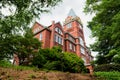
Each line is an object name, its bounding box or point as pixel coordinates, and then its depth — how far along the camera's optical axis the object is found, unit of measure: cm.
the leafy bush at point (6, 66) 535
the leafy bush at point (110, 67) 719
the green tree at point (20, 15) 488
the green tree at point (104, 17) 550
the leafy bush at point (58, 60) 719
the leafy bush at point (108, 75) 548
